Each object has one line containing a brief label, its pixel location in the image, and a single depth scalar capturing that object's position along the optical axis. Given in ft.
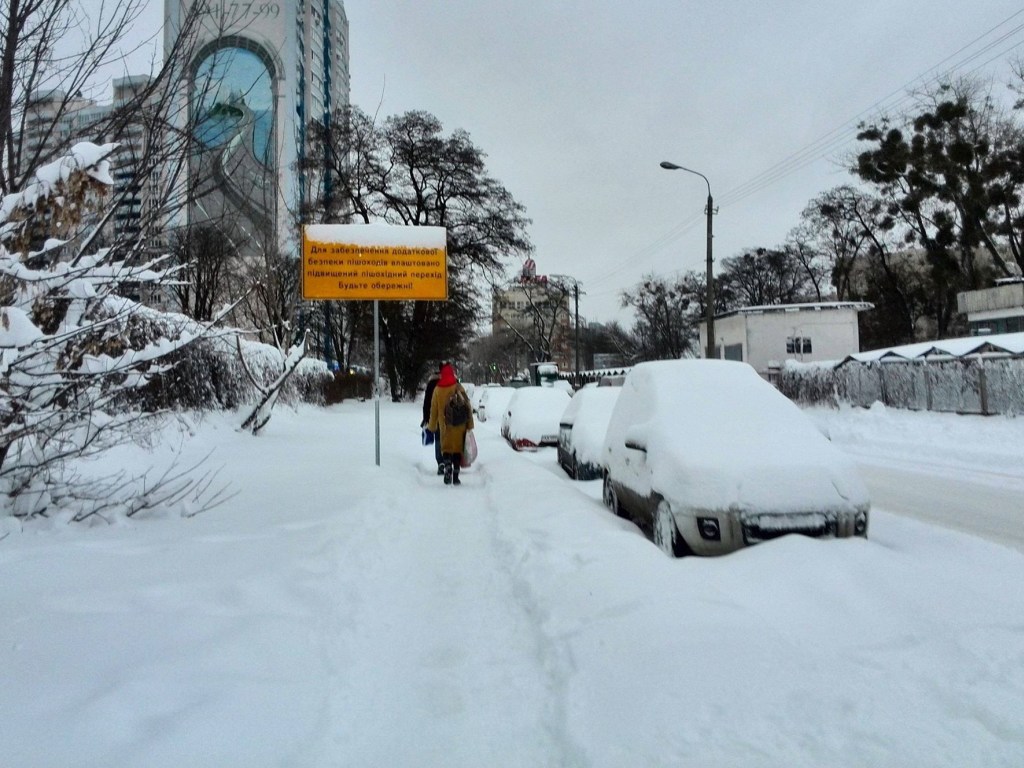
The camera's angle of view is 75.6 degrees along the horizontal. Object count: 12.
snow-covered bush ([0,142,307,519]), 11.20
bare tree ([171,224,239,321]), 68.69
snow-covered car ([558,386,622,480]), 32.37
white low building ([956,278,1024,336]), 106.83
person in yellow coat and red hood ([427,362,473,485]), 30.30
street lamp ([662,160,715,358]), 75.46
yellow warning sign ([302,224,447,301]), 33.68
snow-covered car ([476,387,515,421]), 81.91
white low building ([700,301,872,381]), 131.75
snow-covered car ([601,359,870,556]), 15.47
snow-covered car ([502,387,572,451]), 45.39
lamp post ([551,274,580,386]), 147.55
